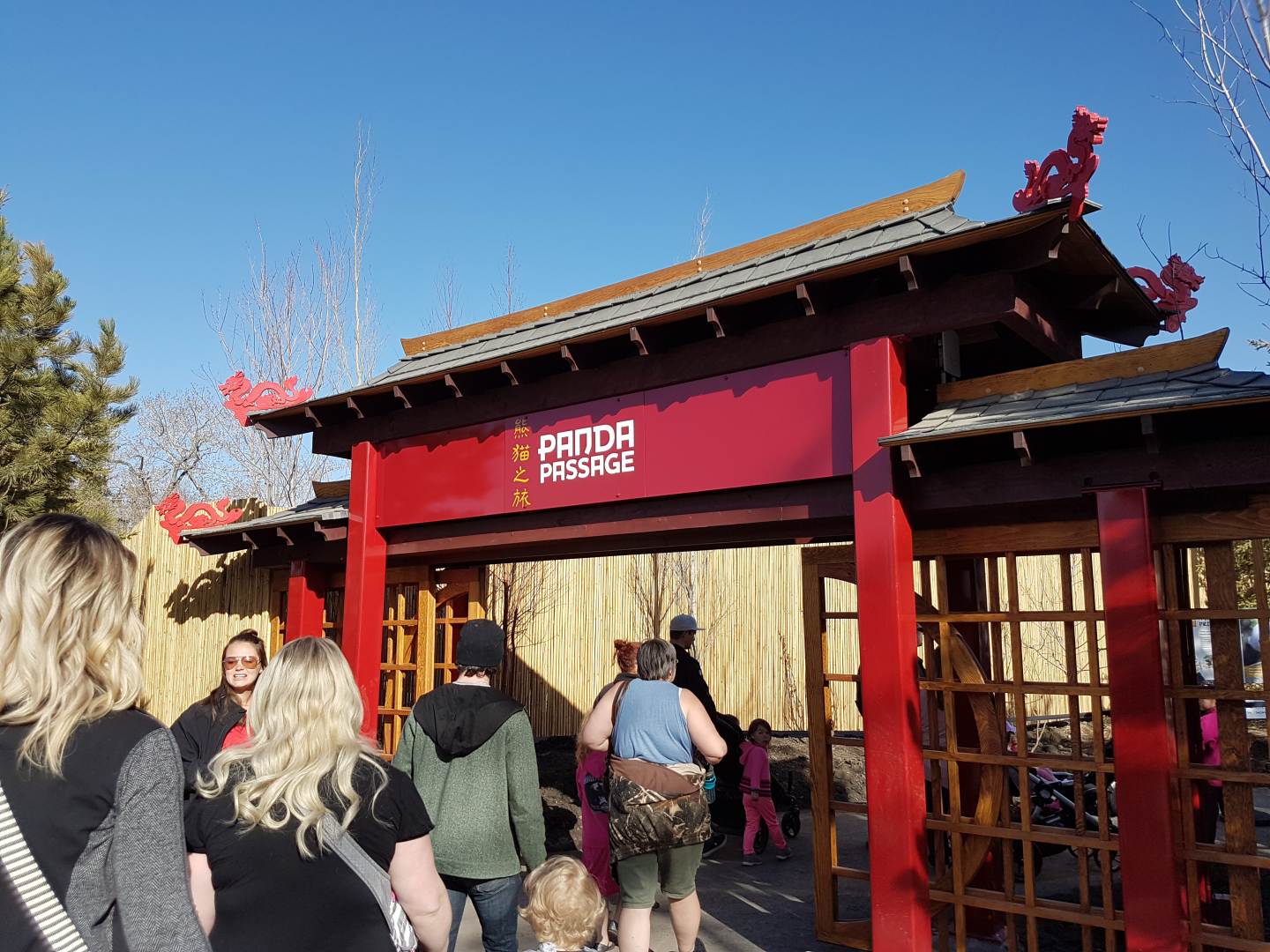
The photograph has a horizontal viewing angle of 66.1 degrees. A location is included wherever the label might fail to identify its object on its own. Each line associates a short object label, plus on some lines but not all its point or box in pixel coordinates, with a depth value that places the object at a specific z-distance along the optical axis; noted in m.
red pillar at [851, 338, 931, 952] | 4.80
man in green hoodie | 3.62
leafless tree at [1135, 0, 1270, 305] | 4.20
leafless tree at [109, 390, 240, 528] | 31.05
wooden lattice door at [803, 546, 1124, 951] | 4.63
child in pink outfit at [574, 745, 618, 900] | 5.78
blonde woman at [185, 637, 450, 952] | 2.17
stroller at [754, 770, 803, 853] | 8.47
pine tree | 9.97
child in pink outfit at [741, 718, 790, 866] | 7.77
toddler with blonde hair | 3.09
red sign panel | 5.43
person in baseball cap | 7.32
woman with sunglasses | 4.79
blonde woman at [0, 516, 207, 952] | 1.71
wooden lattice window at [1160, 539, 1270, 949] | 4.14
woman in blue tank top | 4.43
